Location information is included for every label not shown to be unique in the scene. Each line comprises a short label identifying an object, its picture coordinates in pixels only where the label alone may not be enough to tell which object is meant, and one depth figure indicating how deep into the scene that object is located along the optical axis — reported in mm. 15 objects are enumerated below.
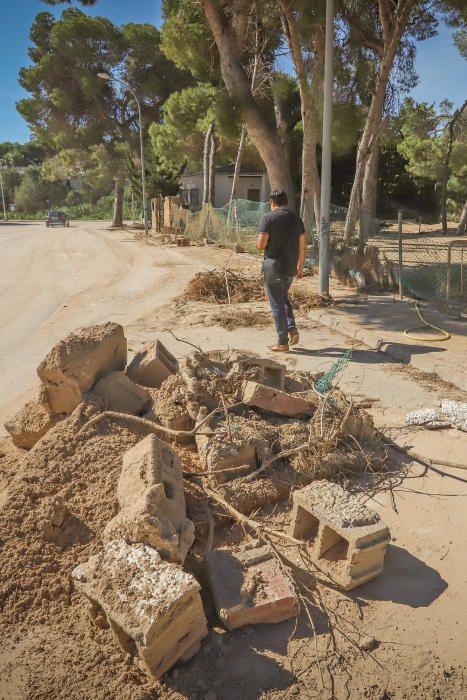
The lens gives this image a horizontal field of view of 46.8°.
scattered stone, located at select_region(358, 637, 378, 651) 2441
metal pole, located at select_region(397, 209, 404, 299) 9448
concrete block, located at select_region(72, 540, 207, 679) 2215
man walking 6344
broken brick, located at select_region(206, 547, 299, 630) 2508
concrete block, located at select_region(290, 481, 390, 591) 2756
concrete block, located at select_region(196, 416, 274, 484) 3578
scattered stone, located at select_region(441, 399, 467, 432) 4520
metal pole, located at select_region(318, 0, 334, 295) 9148
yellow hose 7109
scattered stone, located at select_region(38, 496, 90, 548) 2971
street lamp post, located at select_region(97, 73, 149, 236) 28797
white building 37459
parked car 45156
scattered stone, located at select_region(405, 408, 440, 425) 4609
